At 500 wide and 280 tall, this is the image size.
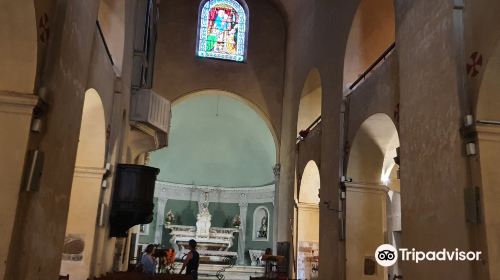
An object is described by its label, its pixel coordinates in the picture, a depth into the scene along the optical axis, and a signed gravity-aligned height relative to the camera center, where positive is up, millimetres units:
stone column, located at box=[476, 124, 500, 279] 4953 +807
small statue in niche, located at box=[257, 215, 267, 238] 24719 +1193
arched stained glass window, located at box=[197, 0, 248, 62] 19281 +8910
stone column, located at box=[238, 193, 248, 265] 24562 +1200
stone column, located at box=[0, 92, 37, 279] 4422 +843
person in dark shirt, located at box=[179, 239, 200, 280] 10930 -296
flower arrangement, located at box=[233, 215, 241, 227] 25047 +1507
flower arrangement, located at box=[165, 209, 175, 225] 24312 +1511
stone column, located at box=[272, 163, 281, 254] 17625 +1806
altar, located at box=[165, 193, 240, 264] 20969 +557
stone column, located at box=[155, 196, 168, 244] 24000 +1518
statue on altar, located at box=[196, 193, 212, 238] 23070 +1281
